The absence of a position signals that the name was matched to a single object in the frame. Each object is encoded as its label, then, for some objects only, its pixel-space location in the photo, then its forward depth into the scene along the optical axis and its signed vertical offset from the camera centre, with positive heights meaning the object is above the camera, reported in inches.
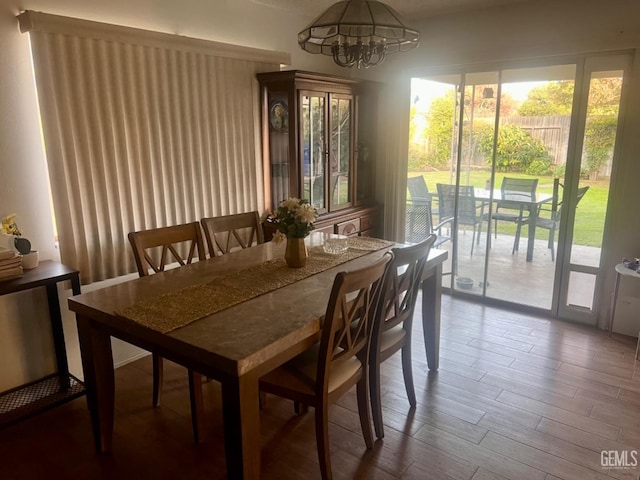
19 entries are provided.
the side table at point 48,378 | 87.0 -51.3
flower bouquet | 90.7 -15.4
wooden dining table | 58.7 -25.7
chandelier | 73.2 +19.3
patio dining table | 146.5 -18.2
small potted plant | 87.9 -18.4
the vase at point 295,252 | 92.9 -21.3
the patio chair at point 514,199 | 147.9 -17.8
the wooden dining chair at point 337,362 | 67.3 -35.9
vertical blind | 95.5 +5.1
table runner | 68.6 -24.9
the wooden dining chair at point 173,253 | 85.5 -22.0
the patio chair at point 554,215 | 136.7 -21.9
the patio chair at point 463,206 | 159.0 -21.4
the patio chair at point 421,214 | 169.2 -25.3
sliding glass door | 132.2 -9.0
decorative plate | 136.1 +9.5
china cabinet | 134.3 +1.4
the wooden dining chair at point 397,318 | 81.0 -33.1
